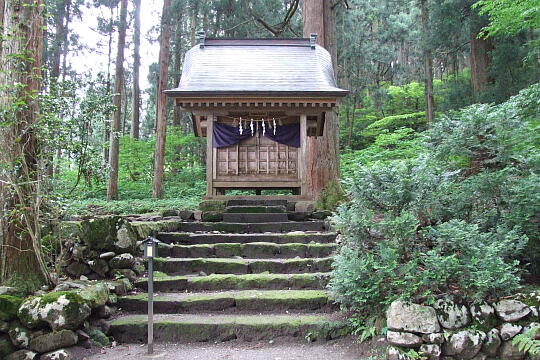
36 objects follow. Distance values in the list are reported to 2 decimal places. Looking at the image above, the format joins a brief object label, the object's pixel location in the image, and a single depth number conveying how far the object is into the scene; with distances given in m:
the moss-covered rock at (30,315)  3.74
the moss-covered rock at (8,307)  3.75
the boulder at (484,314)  3.65
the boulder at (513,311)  3.65
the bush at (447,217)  3.80
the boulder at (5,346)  3.63
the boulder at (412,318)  3.61
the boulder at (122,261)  5.28
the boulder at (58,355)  3.68
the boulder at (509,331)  3.60
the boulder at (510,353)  3.53
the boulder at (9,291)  3.97
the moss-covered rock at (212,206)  8.45
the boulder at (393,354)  3.51
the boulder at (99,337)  4.13
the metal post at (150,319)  3.99
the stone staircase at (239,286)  4.28
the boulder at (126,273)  5.24
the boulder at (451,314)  3.65
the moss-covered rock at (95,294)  4.16
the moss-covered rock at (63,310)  3.78
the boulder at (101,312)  4.38
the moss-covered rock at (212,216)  7.97
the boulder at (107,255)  5.23
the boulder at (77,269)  5.16
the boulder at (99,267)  5.20
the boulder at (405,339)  3.57
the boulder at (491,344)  3.59
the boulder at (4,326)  3.71
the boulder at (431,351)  3.51
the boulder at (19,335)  3.70
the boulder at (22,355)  3.62
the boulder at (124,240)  5.40
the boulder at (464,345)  3.54
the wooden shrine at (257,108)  9.06
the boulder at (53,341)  3.71
